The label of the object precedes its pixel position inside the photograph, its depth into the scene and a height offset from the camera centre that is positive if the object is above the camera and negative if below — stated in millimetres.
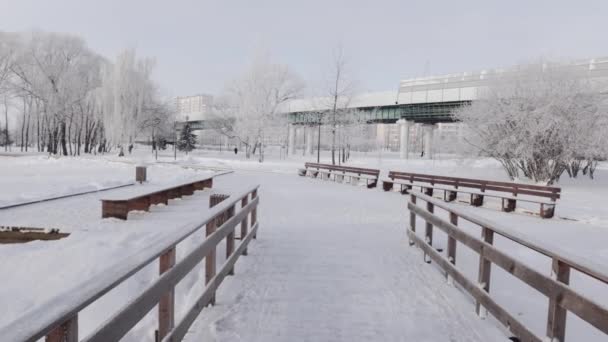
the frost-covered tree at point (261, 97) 41250 +5379
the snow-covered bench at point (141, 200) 9508 -1510
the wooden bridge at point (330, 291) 2111 -1562
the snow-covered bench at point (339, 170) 19422 -1268
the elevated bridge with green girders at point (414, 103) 39344 +6021
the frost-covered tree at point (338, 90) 34938 +5465
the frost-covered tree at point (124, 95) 39906 +4702
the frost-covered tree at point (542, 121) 25234 +2480
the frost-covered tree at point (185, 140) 64306 +767
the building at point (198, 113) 62559 +6085
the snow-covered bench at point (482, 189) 12102 -1144
